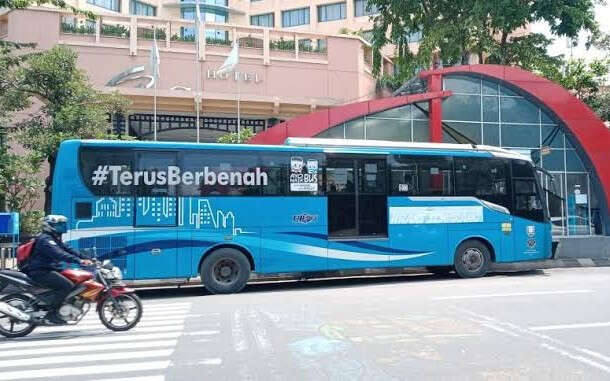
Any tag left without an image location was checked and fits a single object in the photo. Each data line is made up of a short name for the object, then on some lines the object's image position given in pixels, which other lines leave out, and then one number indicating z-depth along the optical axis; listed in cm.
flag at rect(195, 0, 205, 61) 2881
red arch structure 2222
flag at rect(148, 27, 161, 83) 2535
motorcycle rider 820
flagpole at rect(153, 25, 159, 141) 2768
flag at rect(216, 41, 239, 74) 2745
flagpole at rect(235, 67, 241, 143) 3060
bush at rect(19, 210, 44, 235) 2078
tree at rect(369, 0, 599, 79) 2483
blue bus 1223
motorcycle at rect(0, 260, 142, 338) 823
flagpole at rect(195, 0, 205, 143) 2929
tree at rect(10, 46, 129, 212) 1947
